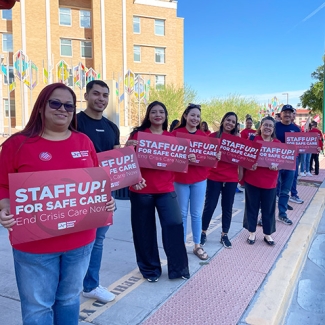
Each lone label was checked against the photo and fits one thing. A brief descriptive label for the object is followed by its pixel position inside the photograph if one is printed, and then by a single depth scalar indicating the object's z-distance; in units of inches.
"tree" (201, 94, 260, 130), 2038.6
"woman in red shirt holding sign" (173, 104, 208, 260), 162.7
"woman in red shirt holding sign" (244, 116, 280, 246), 186.1
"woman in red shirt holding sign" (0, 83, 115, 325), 78.2
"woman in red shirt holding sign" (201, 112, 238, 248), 180.2
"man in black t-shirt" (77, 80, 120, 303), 119.7
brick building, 1211.2
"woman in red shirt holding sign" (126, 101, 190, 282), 140.6
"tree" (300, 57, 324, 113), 1027.3
